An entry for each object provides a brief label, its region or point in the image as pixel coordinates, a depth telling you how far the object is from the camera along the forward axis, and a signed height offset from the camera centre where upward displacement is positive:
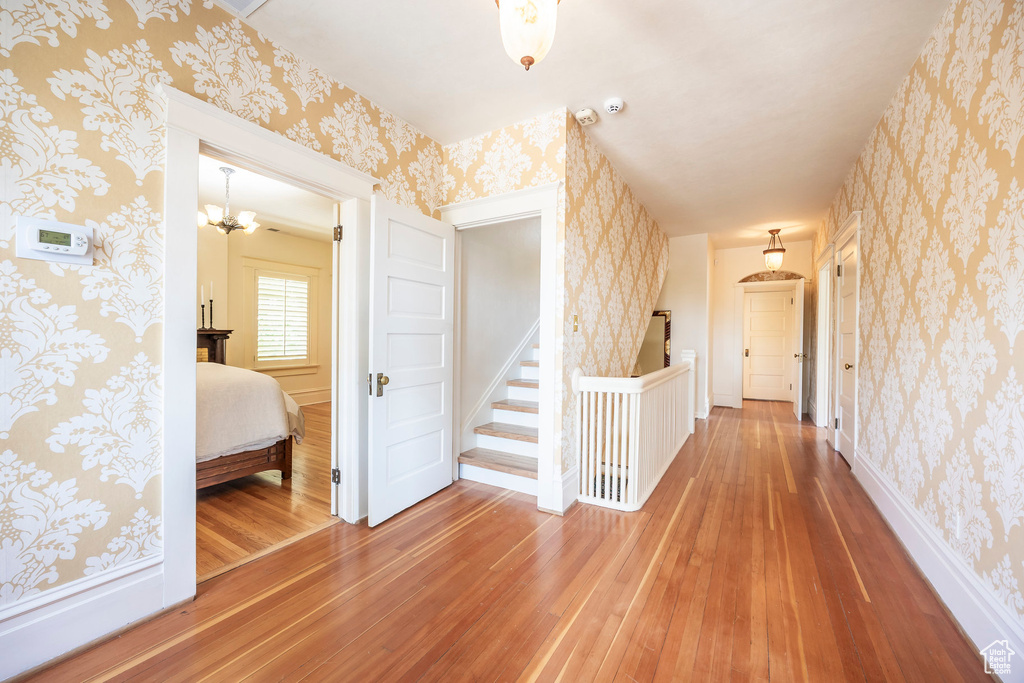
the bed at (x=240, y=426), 2.66 -0.64
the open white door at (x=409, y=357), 2.32 -0.12
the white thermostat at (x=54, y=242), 1.30 +0.31
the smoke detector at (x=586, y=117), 2.55 +1.45
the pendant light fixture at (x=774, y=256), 5.45 +1.16
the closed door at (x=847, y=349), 3.39 -0.08
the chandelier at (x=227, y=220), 3.89 +1.18
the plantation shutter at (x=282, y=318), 5.78 +0.29
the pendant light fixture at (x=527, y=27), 1.32 +1.04
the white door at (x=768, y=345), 6.60 -0.08
